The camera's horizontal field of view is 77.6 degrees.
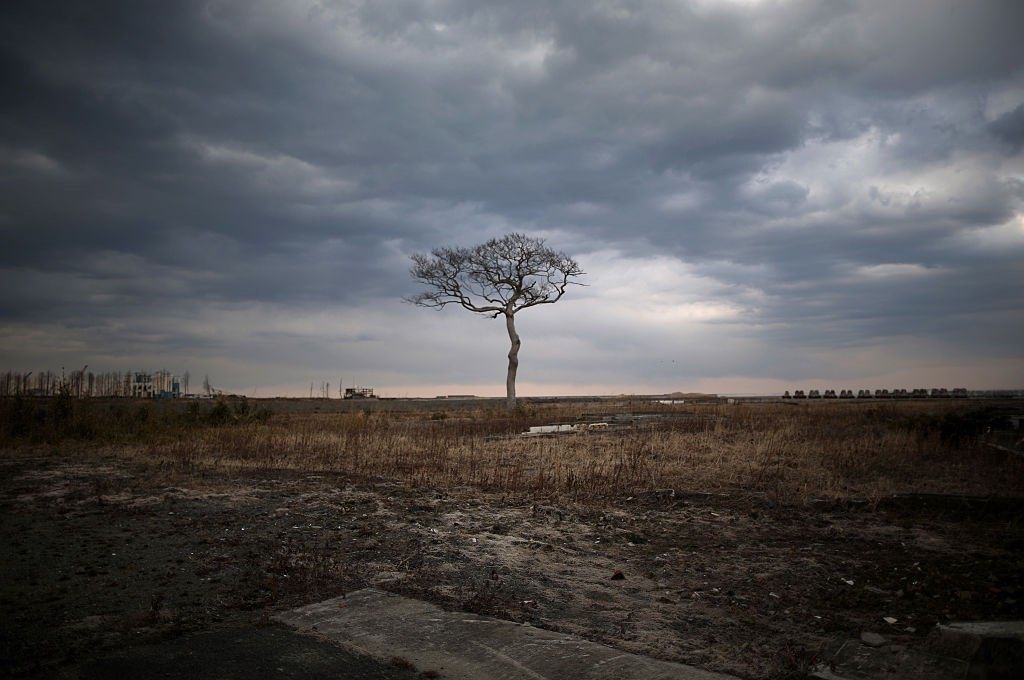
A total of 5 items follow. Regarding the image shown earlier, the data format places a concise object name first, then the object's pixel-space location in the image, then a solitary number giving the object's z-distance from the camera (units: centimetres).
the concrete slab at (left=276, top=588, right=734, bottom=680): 370
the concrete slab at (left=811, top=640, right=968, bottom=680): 384
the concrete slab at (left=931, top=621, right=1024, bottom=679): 375
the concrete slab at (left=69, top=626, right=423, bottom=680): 360
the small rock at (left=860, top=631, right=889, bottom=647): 425
